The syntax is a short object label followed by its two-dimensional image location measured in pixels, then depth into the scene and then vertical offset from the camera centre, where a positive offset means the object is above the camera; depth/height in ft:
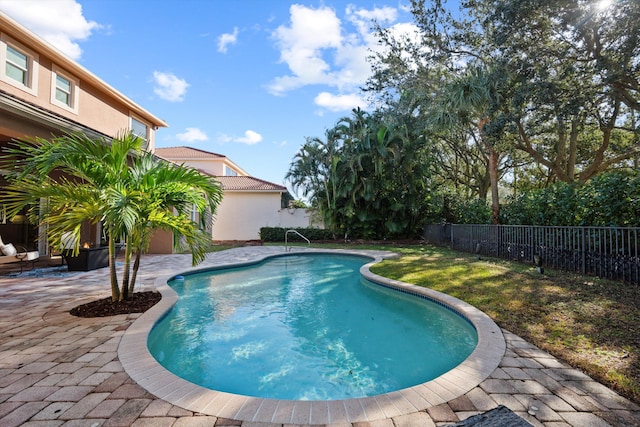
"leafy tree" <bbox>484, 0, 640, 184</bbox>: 29.81 +18.87
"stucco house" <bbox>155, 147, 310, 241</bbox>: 70.03 +2.00
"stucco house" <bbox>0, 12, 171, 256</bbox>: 23.02 +14.71
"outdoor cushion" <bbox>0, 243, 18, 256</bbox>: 28.71 -3.03
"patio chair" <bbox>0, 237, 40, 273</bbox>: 28.19 -3.43
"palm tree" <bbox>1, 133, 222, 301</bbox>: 14.52 +1.36
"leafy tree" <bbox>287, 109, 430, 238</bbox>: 55.06 +9.12
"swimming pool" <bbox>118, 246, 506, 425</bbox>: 7.80 -5.04
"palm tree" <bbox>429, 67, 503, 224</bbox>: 37.55 +15.61
